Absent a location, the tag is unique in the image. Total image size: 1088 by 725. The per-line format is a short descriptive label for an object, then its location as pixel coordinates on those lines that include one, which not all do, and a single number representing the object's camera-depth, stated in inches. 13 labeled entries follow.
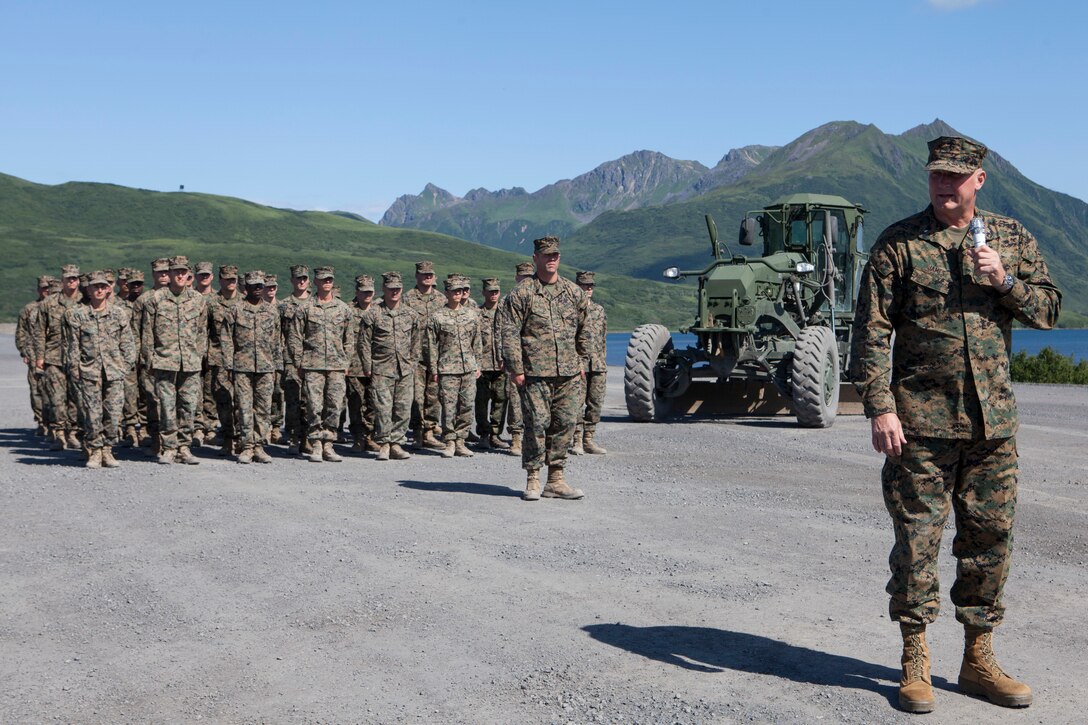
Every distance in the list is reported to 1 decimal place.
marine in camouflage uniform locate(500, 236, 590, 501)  380.8
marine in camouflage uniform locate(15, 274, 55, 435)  579.5
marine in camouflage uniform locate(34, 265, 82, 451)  553.6
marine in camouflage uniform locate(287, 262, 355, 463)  499.5
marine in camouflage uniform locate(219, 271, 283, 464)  492.7
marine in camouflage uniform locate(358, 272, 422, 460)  507.2
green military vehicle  622.8
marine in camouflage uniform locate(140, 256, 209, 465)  483.2
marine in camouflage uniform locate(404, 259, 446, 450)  547.2
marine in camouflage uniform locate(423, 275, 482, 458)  511.8
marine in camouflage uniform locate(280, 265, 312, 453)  514.9
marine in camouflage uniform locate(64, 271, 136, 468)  466.9
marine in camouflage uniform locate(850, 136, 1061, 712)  182.7
